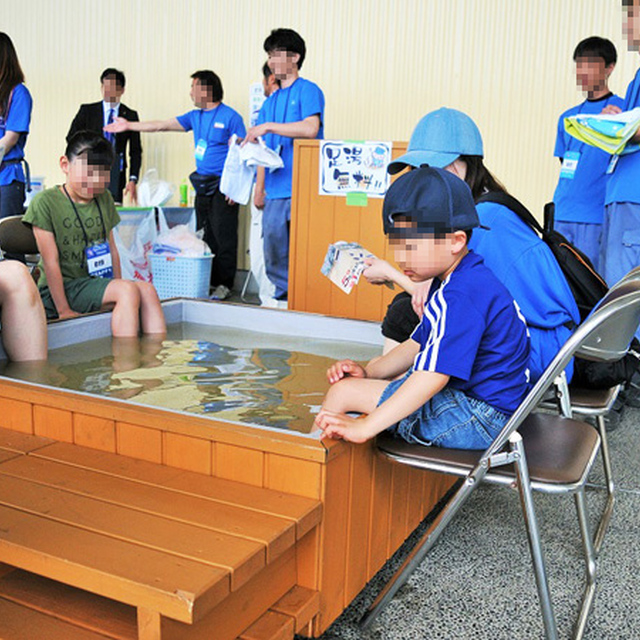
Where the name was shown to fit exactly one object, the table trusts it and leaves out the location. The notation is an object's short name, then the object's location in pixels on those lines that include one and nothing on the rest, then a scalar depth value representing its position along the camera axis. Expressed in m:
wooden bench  1.20
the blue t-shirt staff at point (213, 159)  5.82
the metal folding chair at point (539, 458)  1.48
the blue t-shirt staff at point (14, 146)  4.12
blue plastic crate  5.25
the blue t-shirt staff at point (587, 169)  3.96
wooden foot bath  1.25
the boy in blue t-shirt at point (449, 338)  1.57
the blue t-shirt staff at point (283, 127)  4.50
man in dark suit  6.34
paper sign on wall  3.68
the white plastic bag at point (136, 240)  5.21
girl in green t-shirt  3.12
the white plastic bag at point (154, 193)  5.96
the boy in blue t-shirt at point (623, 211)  3.32
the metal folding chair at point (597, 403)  1.93
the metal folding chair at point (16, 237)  3.57
